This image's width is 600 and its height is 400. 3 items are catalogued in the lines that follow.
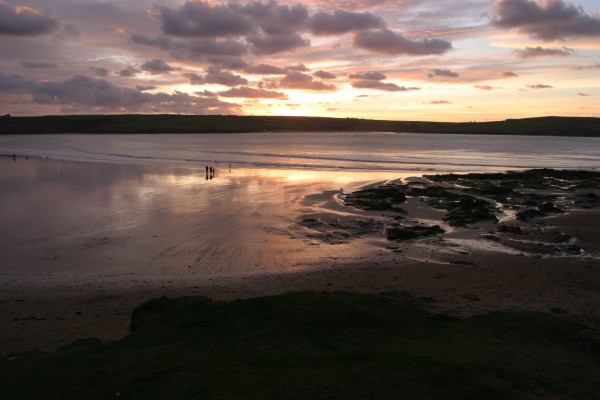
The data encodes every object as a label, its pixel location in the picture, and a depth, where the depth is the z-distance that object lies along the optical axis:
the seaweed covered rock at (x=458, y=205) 23.78
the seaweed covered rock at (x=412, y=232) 19.83
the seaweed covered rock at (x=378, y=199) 26.98
